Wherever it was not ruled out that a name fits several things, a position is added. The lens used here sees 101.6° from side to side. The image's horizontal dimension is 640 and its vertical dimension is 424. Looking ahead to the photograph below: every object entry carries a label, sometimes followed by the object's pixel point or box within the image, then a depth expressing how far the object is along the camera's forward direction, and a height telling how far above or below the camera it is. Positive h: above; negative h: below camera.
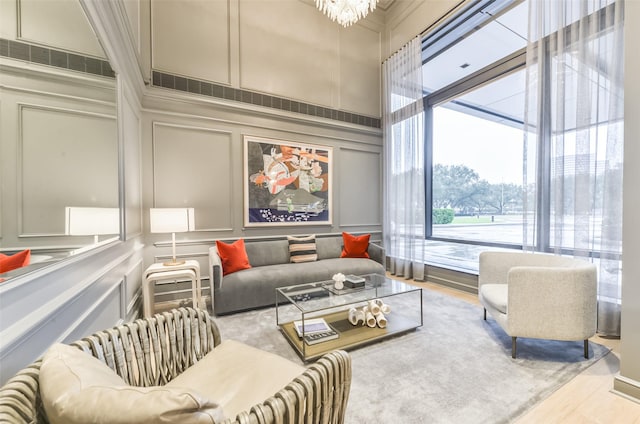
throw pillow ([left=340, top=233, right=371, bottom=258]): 3.96 -0.59
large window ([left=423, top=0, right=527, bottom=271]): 3.22 +1.10
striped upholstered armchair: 0.56 -0.58
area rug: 1.46 -1.13
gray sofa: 2.82 -0.78
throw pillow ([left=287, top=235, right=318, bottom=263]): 3.73 -0.60
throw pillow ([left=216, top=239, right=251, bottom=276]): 3.09 -0.59
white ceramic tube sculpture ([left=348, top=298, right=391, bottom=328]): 2.38 -0.99
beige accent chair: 1.85 -0.69
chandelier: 2.76 +2.18
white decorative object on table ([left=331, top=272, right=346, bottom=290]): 2.60 -0.74
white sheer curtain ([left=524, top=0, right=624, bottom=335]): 2.25 +0.68
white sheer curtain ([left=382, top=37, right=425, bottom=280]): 4.11 +0.77
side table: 2.56 -0.68
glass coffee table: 2.07 -1.07
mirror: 0.86 +0.32
